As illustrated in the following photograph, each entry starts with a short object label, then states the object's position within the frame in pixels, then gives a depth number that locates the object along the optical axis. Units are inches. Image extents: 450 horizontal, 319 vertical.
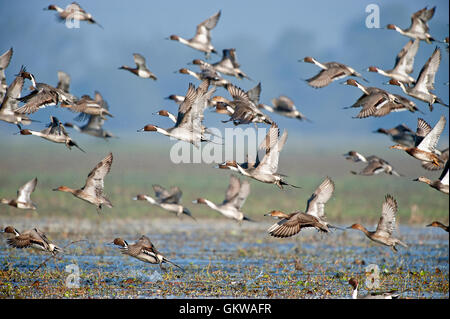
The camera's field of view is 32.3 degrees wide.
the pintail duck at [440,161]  606.5
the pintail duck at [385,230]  594.9
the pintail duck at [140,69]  771.7
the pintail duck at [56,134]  616.7
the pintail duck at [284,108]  796.6
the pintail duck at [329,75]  674.8
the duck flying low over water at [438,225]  567.2
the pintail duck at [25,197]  645.9
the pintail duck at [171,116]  640.1
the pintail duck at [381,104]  619.2
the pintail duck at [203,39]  810.2
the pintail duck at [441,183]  572.4
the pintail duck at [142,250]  562.6
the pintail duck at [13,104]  612.1
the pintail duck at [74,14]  720.8
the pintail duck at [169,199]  706.4
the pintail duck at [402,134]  719.1
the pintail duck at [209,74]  678.5
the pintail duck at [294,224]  535.5
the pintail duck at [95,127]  749.3
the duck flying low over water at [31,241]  561.3
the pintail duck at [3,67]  629.0
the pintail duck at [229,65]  760.3
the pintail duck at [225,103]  647.1
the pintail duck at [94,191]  597.3
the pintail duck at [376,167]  679.7
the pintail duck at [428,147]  579.8
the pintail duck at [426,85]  654.5
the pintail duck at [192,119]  603.5
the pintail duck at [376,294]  505.7
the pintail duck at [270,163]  594.9
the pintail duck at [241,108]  617.0
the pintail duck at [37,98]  607.2
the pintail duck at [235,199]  711.7
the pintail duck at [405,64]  718.5
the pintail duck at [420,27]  748.6
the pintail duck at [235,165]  609.3
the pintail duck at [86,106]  650.8
